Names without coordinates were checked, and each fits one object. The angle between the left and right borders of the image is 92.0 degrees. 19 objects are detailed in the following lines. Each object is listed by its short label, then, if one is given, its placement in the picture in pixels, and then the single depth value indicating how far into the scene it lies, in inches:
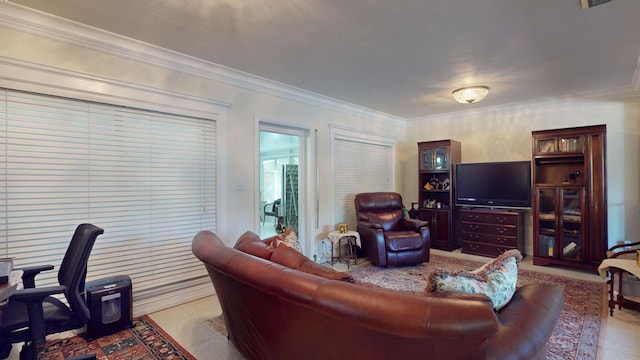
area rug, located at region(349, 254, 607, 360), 92.8
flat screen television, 193.5
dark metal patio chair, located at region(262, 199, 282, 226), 169.3
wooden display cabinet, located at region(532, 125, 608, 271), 161.3
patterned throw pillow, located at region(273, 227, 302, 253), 106.2
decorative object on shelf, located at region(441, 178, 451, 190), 223.8
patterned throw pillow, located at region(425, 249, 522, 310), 55.1
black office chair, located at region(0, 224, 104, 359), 66.4
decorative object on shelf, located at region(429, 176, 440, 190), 231.3
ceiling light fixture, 157.9
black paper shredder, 97.7
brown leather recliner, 172.4
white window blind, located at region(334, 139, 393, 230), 202.2
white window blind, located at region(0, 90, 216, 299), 93.9
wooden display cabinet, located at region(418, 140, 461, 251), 218.4
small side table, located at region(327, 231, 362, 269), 175.3
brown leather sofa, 41.9
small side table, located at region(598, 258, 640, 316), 109.4
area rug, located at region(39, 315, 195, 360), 88.7
